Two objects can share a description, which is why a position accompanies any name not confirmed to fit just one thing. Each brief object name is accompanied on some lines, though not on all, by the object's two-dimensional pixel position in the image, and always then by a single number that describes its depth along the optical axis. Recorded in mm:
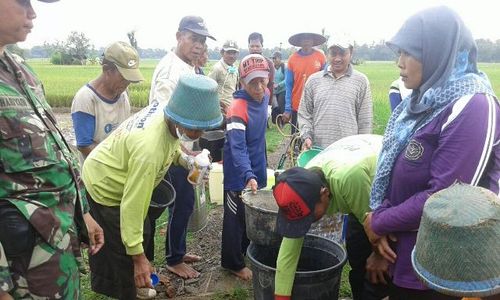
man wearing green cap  2852
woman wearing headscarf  1530
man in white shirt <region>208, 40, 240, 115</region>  6316
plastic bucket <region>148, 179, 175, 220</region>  2574
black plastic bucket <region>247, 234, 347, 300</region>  2131
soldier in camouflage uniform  1466
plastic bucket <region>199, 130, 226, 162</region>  4531
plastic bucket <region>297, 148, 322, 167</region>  3068
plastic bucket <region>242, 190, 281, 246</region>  2586
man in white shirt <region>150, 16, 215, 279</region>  3316
